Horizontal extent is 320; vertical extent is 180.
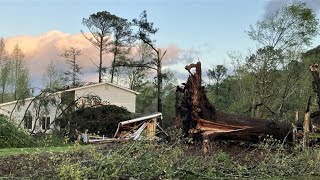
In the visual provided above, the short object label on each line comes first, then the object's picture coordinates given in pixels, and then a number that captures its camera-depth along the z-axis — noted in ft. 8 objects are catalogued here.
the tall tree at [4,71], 116.85
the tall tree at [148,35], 95.53
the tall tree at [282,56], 86.02
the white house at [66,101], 65.21
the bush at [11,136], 47.80
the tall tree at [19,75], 117.69
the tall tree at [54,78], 110.93
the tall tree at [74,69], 111.32
